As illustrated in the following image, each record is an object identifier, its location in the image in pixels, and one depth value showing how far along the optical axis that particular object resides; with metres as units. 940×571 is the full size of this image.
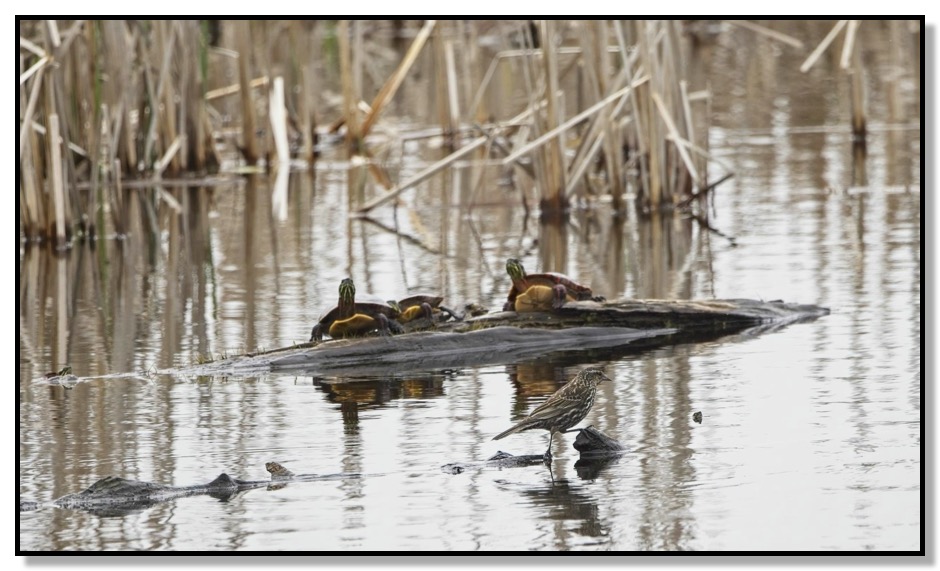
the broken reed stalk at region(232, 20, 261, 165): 36.81
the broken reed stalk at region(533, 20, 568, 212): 27.03
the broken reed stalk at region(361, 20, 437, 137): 37.09
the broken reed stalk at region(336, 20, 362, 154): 39.87
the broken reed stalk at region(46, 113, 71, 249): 24.52
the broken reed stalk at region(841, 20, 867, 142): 35.41
